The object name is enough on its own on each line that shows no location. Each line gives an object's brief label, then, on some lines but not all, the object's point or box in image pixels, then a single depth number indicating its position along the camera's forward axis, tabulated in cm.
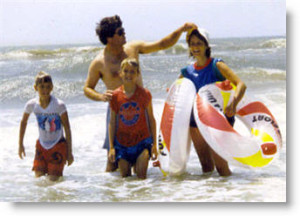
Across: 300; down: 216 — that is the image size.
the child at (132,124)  809
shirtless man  843
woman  793
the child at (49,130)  820
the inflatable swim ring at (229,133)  778
